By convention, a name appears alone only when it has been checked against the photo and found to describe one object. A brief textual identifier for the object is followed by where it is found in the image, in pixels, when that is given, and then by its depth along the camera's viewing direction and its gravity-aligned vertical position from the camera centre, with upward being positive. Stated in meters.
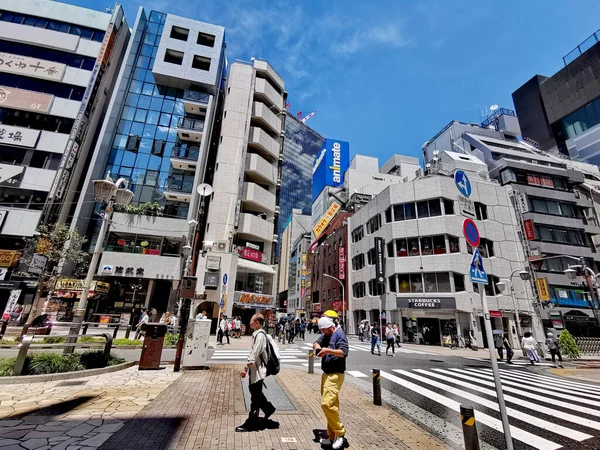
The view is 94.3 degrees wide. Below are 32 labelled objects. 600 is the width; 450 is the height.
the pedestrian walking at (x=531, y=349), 15.70 -1.30
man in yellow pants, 3.84 -0.77
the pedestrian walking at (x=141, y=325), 15.85 -0.82
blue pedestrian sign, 4.56 +0.83
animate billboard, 67.81 +36.54
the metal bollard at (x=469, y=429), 3.32 -1.23
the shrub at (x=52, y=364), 7.27 -1.44
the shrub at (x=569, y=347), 18.05 -1.28
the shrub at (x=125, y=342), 13.48 -1.48
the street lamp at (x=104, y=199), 9.16 +3.91
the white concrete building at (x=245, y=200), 27.00 +12.32
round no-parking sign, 4.84 +1.50
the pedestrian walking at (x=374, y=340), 17.10 -1.23
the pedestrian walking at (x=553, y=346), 16.30 -1.14
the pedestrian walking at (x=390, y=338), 17.40 -1.10
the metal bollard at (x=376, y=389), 6.23 -1.50
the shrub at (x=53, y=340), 11.91 -1.37
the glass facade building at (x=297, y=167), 116.69 +62.49
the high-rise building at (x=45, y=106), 26.20 +20.28
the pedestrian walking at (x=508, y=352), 16.05 -1.54
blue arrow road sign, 5.12 +2.48
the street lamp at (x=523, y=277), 17.51 +3.10
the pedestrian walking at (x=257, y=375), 4.39 -0.92
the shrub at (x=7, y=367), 6.82 -1.46
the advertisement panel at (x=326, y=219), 52.34 +18.58
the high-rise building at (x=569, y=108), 49.38 +39.99
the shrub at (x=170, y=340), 15.00 -1.46
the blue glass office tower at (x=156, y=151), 27.05 +16.84
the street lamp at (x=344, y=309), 37.00 +1.15
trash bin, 8.96 -1.07
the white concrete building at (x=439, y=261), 26.17 +5.87
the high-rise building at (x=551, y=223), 28.97 +11.35
